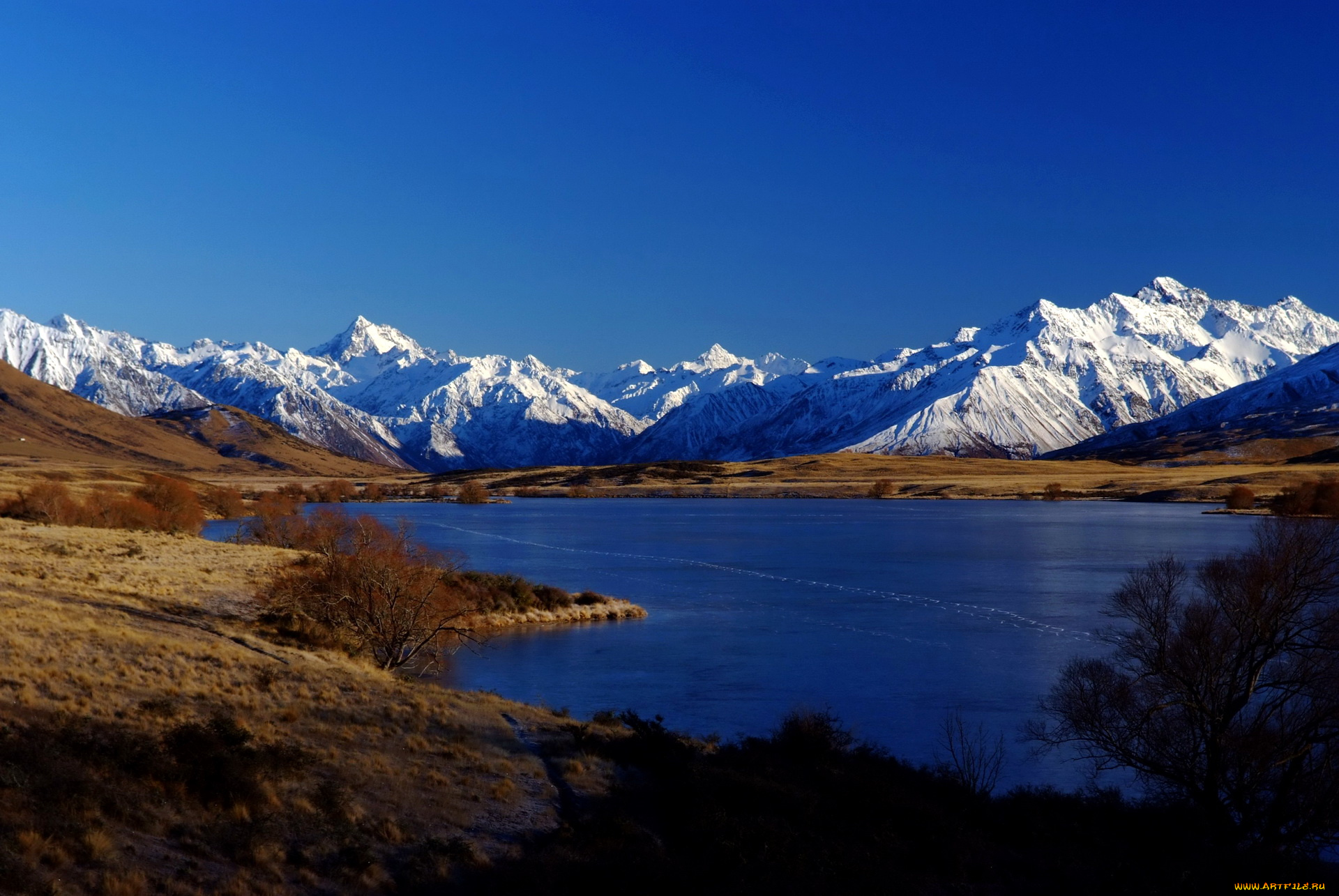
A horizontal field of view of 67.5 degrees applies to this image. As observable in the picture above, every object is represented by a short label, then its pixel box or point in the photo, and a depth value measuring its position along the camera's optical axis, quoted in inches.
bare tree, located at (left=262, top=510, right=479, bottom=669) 1390.3
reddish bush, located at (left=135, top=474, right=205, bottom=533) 3216.0
